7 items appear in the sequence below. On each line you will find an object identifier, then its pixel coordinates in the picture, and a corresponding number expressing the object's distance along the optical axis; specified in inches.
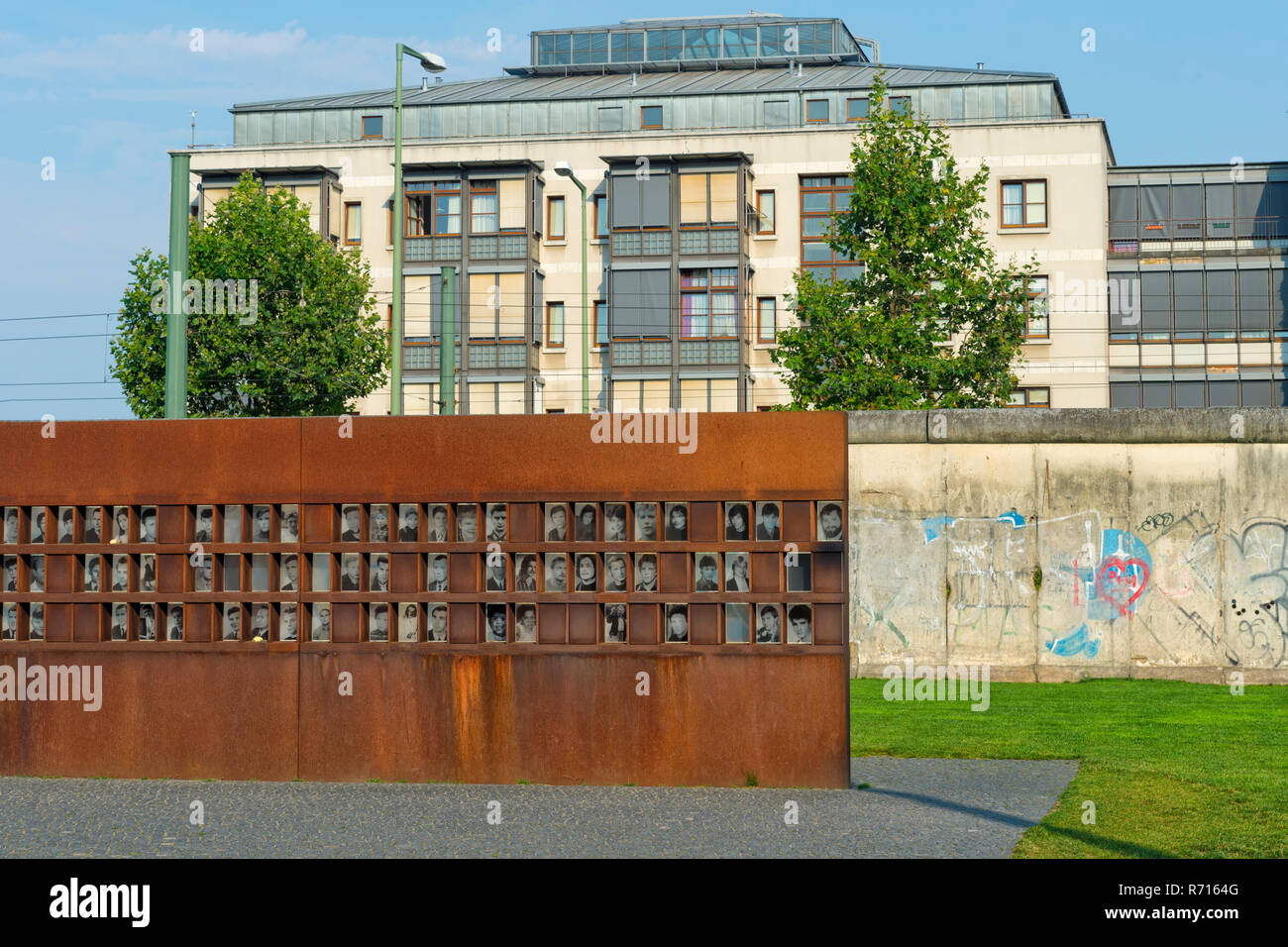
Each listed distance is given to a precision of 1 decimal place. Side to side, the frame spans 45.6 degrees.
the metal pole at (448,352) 1440.7
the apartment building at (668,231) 2234.3
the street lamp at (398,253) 1251.2
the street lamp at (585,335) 1736.0
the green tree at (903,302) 1368.1
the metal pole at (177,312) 752.3
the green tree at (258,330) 1733.5
